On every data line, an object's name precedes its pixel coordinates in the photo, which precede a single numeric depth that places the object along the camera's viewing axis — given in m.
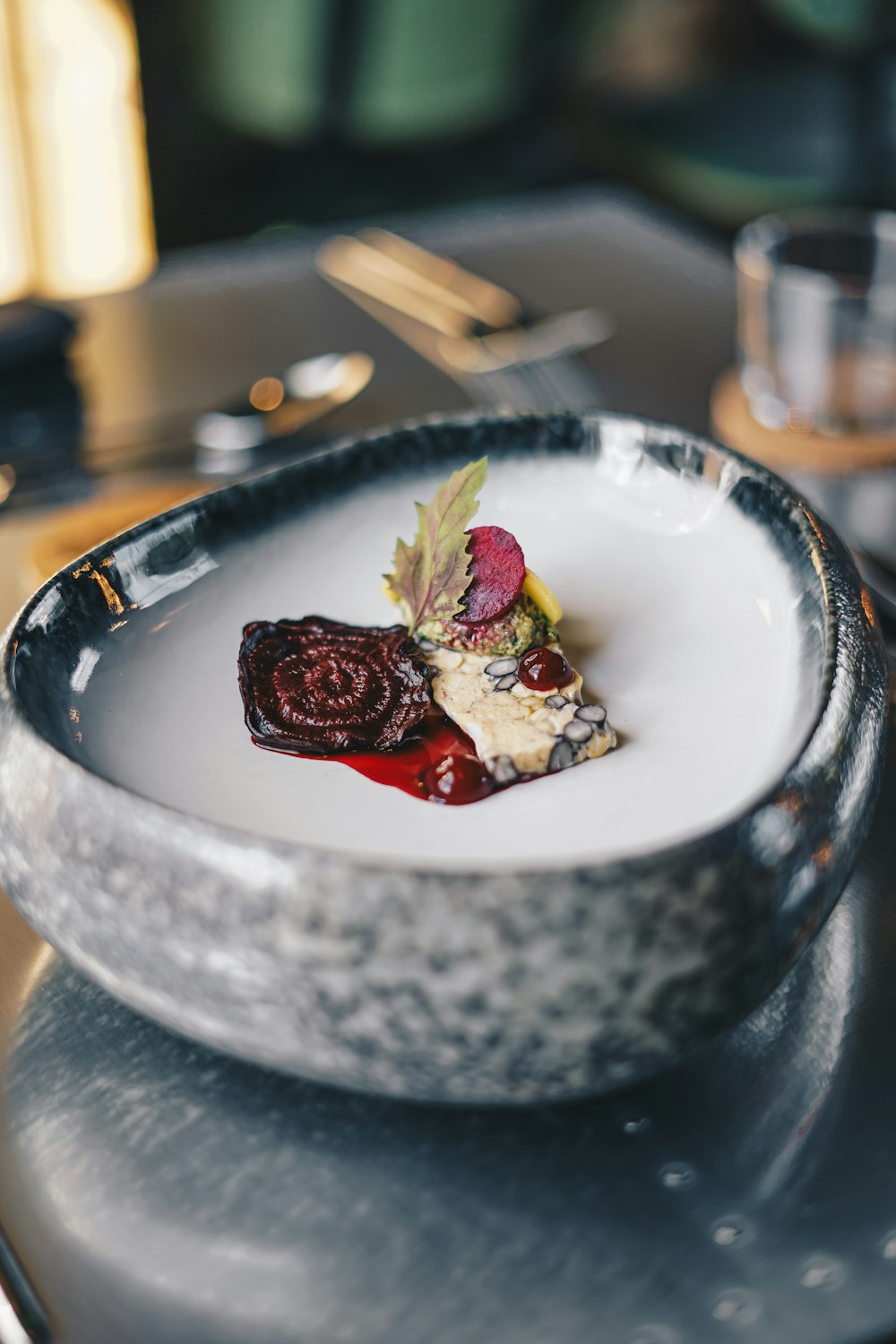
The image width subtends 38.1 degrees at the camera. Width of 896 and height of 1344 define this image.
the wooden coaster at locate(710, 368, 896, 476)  1.15
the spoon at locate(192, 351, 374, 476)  1.15
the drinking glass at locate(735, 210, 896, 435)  1.19
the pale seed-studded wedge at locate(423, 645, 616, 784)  0.60
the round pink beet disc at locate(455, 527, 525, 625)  0.67
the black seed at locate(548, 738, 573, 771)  0.60
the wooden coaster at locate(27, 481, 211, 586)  0.98
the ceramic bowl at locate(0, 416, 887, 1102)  0.45
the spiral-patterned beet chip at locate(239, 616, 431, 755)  0.63
